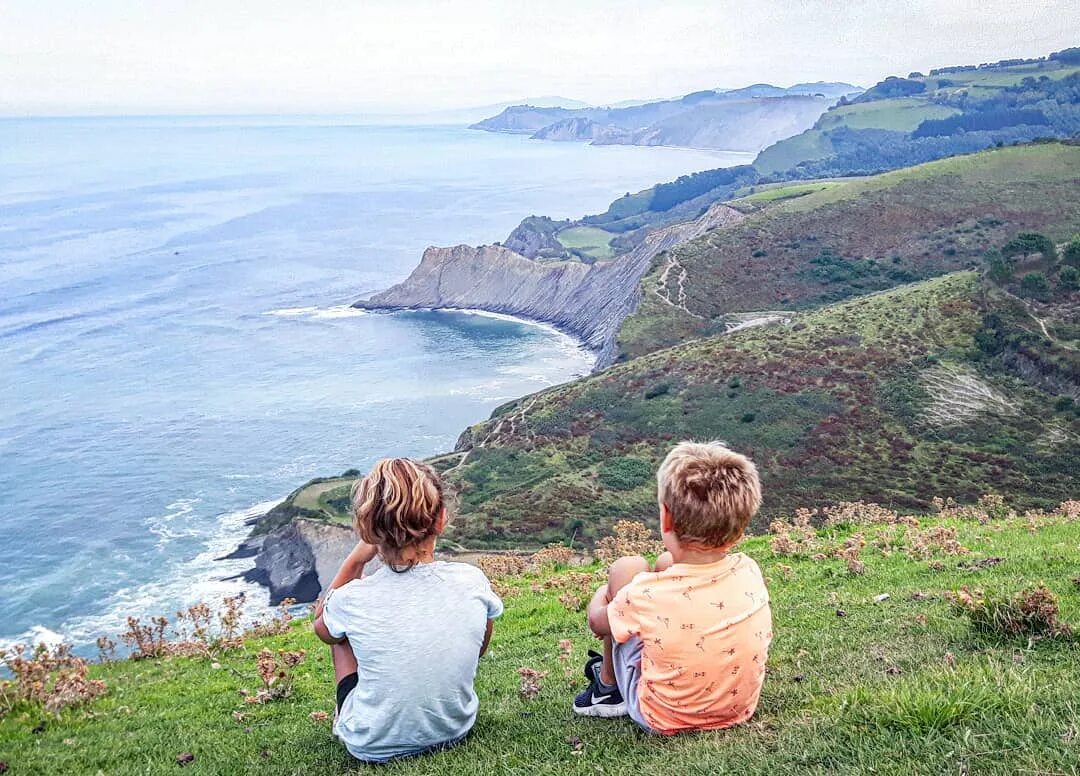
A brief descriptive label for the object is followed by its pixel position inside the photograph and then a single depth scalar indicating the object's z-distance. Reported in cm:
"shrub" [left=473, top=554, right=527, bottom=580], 1586
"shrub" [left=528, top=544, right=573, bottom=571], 1614
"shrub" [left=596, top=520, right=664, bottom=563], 1503
